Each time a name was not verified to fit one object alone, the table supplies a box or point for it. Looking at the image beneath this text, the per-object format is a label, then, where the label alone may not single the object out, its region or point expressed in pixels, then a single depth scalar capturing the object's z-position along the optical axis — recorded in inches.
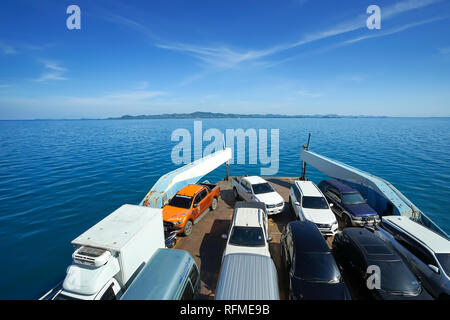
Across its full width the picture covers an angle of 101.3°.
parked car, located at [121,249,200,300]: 173.8
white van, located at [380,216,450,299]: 233.1
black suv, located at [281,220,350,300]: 212.2
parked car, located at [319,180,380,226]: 385.8
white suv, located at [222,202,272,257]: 274.1
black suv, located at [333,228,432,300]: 213.3
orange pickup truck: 363.6
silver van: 171.6
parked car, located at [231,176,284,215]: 441.1
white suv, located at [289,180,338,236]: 361.4
